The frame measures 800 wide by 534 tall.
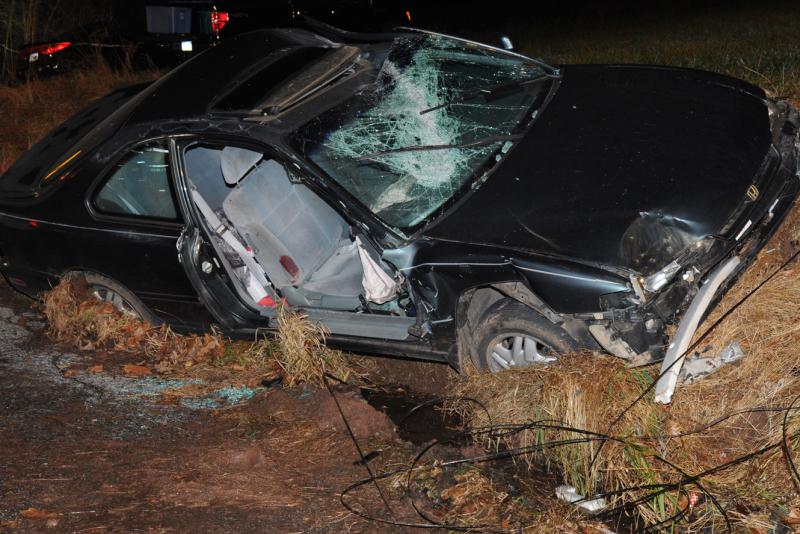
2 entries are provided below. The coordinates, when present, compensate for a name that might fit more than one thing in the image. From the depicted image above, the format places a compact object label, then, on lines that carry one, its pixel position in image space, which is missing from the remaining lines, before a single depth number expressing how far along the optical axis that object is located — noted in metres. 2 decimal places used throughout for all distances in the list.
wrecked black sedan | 3.97
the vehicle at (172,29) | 9.11
